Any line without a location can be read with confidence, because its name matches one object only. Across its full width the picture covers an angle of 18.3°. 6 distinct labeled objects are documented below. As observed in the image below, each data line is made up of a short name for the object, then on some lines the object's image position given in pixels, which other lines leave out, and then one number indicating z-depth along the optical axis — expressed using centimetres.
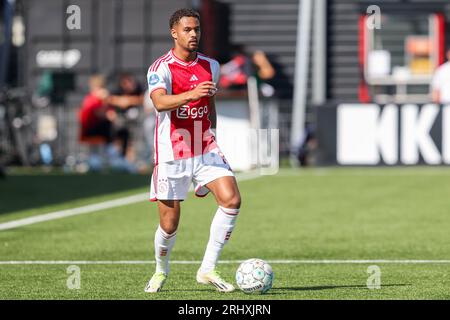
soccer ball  998
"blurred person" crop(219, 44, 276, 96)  3169
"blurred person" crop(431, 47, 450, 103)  2968
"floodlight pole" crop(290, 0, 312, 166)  3153
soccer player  1021
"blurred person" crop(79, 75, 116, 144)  2975
